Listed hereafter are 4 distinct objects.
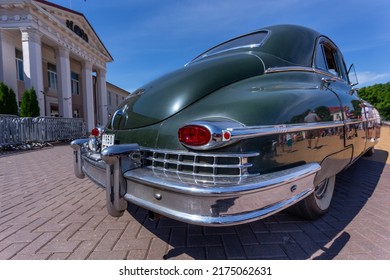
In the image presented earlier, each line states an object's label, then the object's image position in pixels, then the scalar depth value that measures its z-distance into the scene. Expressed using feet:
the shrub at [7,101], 33.76
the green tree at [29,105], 37.45
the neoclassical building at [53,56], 43.60
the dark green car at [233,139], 4.33
